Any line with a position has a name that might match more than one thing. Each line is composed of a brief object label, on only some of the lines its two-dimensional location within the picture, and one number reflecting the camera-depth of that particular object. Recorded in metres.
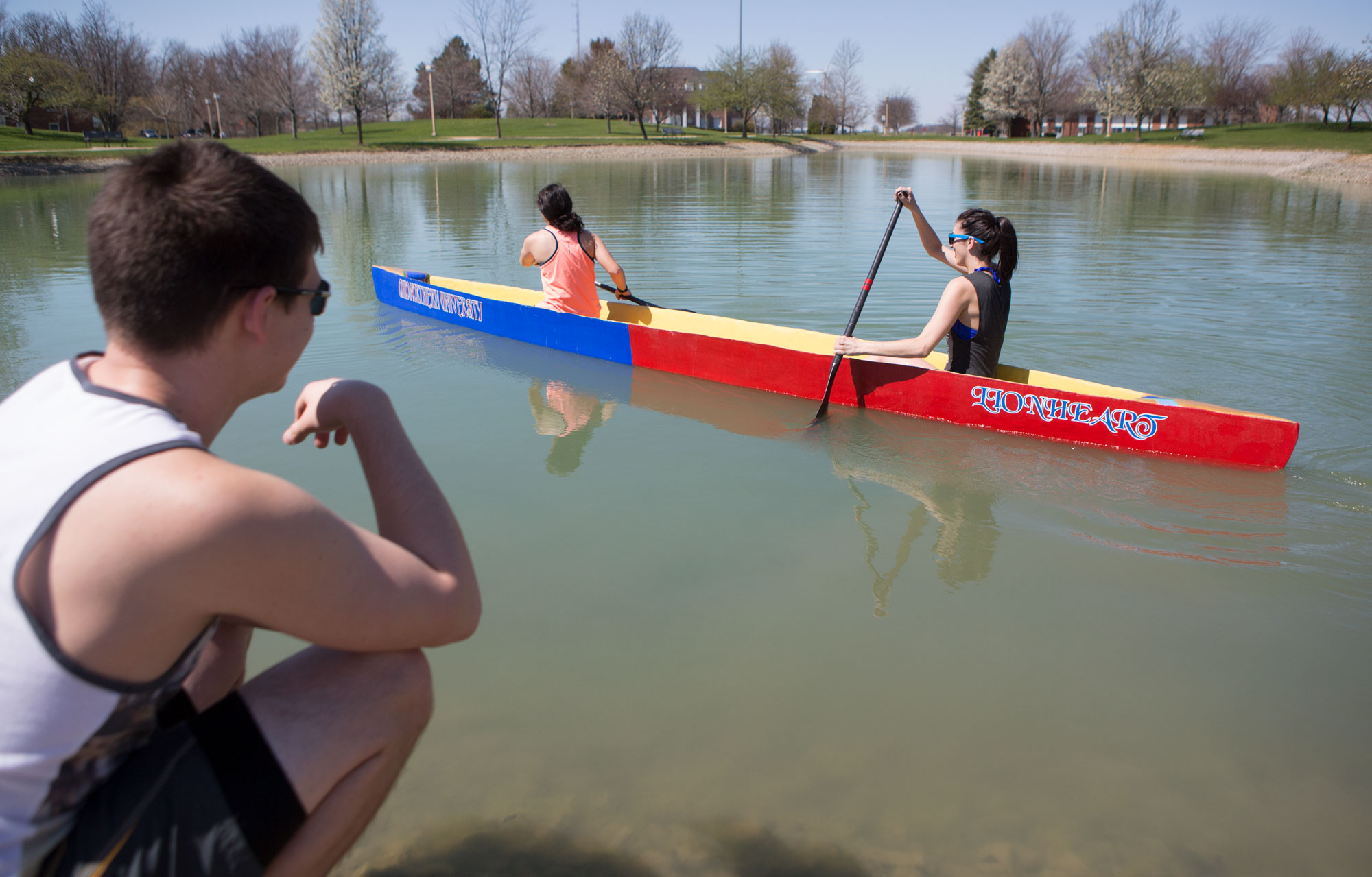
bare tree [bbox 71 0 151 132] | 49.09
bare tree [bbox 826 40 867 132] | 99.50
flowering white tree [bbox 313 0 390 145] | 53.91
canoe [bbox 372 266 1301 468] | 5.15
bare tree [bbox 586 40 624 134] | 67.44
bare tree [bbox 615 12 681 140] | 67.12
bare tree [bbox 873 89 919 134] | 112.75
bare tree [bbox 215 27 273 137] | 59.69
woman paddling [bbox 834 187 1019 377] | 5.55
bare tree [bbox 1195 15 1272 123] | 65.31
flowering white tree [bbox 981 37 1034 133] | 74.25
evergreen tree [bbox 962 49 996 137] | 80.19
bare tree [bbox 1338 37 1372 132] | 46.97
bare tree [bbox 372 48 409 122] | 57.59
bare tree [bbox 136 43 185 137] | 54.47
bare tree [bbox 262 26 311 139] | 57.88
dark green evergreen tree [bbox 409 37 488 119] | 74.44
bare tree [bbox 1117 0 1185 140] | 59.47
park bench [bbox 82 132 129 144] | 46.59
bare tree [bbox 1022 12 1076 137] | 73.25
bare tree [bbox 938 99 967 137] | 92.93
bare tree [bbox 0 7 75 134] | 43.91
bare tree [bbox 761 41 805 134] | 74.62
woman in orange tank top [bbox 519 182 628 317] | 7.53
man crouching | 1.11
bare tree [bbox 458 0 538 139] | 65.88
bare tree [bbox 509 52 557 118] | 80.19
